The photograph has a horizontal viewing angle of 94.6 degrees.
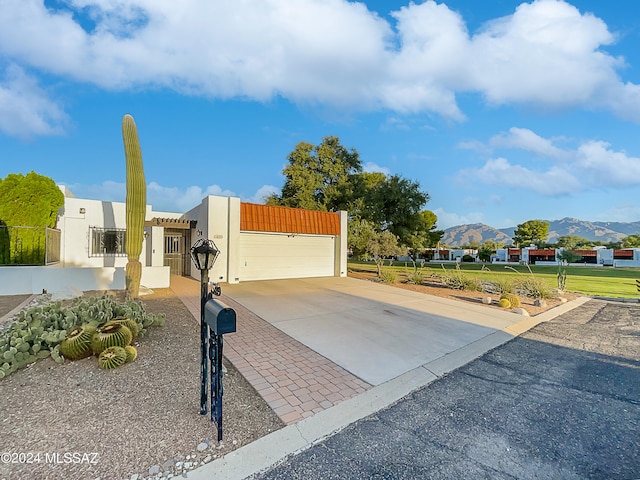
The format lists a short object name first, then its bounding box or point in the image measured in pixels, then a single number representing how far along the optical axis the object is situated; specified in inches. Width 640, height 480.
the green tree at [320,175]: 994.1
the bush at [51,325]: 150.1
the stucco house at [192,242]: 387.5
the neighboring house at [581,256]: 1380.4
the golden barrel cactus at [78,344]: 150.8
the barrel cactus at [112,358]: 145.1
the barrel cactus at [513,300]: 346.5
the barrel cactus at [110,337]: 152.6
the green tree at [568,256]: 1337.4
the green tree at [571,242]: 1829.5
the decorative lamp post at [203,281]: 114.2
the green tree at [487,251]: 1512.3
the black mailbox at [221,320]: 96.0
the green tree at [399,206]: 846.5
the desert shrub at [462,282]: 459.0
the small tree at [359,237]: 645.3
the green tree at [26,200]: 392.2
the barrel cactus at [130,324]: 173.6
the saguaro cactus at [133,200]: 338.6
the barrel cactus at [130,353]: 153.8
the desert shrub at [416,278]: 527.8
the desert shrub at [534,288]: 405.6
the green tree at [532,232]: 2175.2
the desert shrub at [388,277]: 545.3
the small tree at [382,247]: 597.3
